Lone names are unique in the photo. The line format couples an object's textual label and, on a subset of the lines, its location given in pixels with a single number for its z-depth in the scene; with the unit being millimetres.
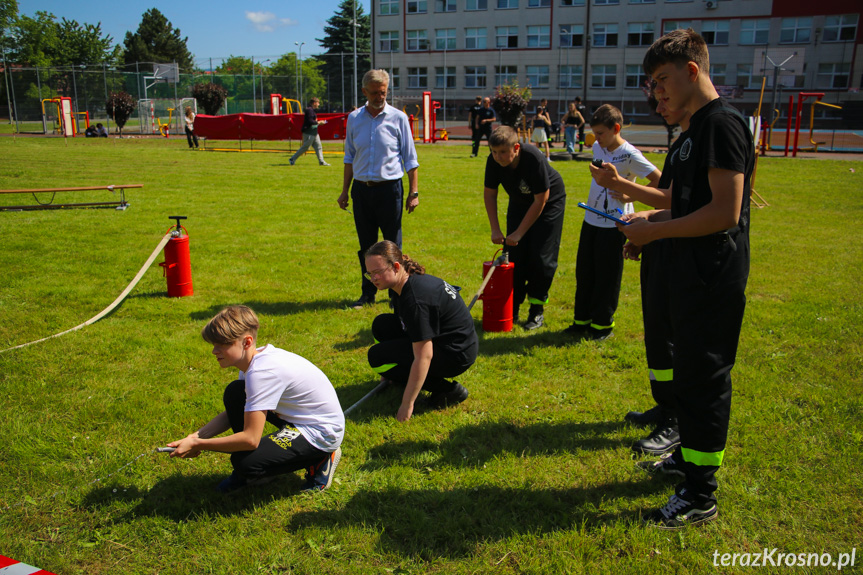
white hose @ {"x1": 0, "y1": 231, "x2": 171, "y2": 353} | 5768
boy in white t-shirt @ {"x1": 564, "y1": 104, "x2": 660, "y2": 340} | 4936
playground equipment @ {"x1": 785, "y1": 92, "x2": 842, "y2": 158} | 21438
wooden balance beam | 10984
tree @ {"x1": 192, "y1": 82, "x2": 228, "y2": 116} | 35000
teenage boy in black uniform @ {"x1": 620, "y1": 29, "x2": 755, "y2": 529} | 2553
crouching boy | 2902
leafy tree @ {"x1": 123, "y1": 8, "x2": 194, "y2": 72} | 77238
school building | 41531
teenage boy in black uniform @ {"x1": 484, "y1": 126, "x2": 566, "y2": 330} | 5375
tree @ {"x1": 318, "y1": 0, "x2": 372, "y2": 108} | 67812
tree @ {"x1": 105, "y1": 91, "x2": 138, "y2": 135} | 32250
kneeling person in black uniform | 3730
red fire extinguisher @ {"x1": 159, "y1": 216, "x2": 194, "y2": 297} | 6410
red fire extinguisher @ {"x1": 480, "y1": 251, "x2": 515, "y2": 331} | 5477
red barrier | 27062
